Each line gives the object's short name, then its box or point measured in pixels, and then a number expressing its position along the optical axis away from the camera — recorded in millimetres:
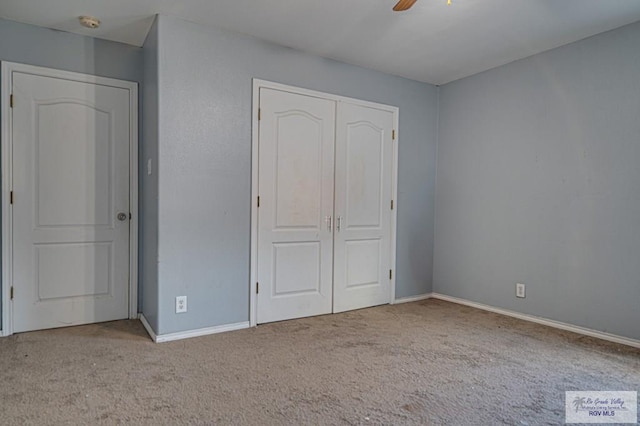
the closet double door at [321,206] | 3361
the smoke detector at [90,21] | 2883
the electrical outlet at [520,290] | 3596
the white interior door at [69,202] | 3021
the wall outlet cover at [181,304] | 2953
